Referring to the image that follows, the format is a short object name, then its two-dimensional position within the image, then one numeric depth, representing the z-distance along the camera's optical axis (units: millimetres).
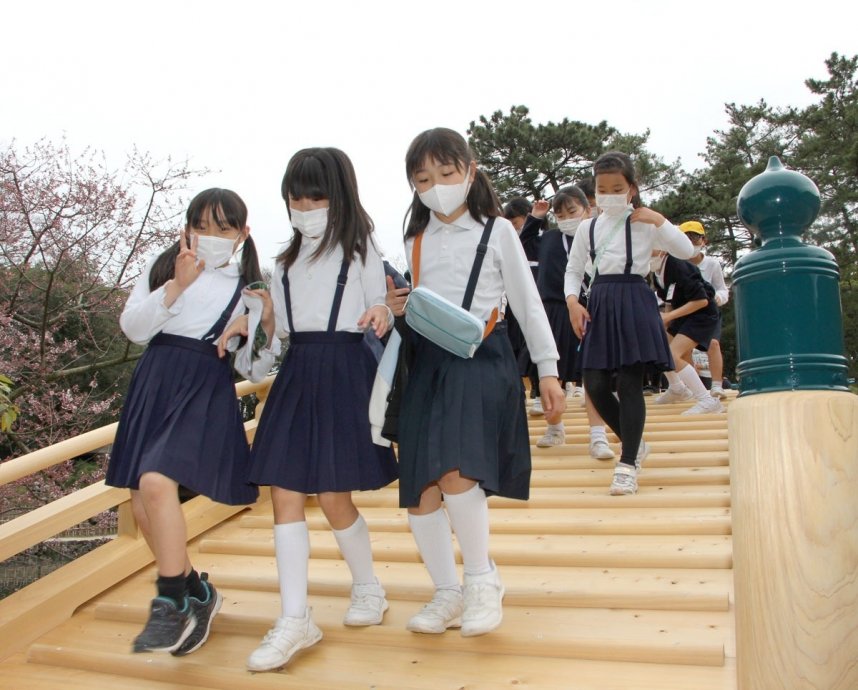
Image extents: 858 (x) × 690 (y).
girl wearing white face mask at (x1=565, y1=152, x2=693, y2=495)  4004
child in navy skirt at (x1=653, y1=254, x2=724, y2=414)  6086
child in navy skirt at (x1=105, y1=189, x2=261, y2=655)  2562
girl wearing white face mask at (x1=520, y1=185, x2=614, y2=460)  5152
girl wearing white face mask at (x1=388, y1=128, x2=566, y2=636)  2471
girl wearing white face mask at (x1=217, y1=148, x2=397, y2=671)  2611
